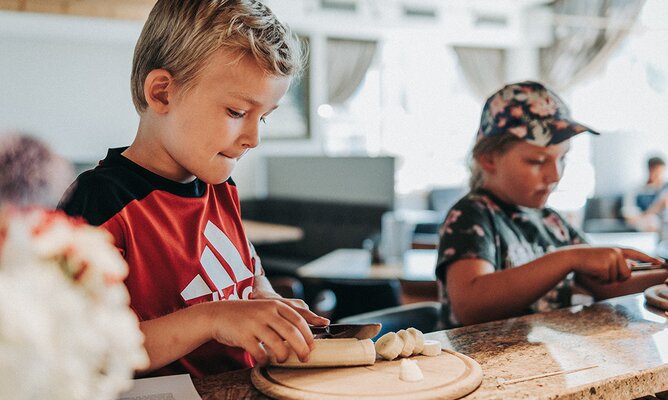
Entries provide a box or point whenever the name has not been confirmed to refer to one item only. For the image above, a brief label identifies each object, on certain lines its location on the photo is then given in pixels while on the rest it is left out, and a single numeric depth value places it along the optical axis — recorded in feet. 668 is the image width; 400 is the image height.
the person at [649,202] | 22.86
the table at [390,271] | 10.71
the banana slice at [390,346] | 3.21
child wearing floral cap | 4.73
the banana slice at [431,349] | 3.28
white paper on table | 2.87
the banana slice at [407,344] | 3.26
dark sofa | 19.03
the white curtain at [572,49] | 27.53
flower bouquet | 1.48
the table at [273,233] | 18.81
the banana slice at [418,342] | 3.30
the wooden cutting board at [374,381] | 2.75
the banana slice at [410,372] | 2.88
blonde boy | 3.46
